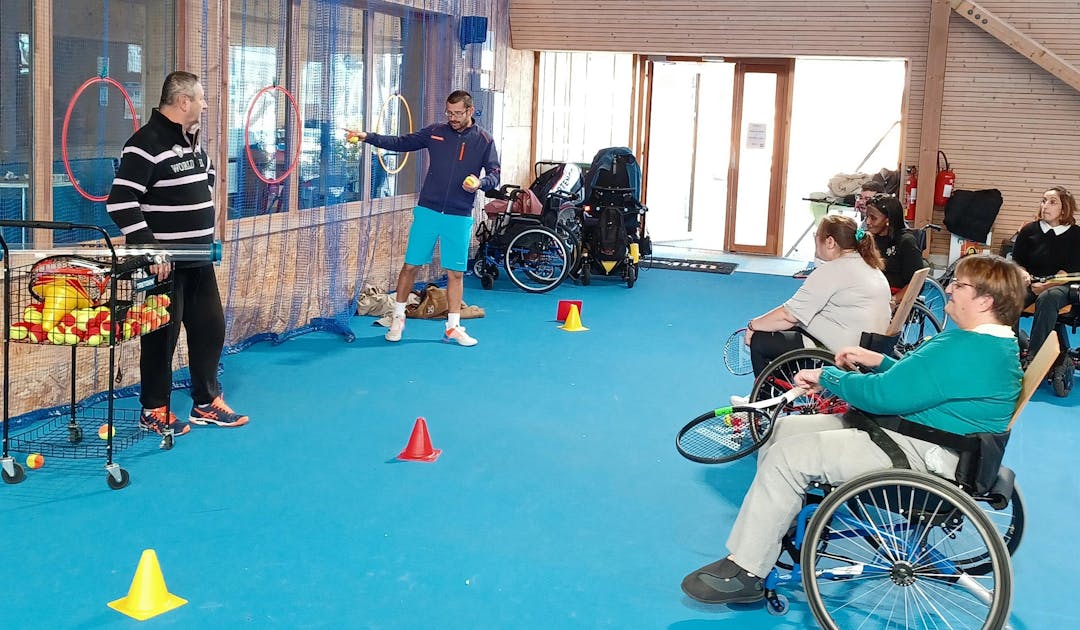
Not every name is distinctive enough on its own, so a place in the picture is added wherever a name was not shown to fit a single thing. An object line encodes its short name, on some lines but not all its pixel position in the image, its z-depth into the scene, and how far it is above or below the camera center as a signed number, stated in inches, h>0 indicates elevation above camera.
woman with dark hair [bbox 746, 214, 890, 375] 187.3 -18.6
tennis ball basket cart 163.0 -23.8
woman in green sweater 125.9 -24.8
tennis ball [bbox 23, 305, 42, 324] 164.2 -23.8
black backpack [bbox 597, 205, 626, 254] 374.9 -18.9
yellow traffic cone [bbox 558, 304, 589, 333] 303.6 -40.1
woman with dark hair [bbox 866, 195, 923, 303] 237.8 -12.5
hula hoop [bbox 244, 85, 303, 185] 252.2 +3.7
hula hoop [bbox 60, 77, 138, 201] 201.2 +5.5
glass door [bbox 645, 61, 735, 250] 510.3 +9.3
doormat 422.9 -34.0
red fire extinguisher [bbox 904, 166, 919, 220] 407.5 -1.9
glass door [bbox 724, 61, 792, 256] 458.0 +7.9
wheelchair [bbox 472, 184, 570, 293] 363.9 -27.3
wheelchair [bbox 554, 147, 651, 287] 375.6 -15.9
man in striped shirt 179.9 -11.3
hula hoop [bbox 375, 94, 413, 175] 309.9 +8.8
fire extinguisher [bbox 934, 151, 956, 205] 401.9 -0.2
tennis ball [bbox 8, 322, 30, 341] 164.2 -26.4
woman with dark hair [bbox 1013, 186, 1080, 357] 262.5 -12.1
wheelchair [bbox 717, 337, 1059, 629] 121.5 -41.1
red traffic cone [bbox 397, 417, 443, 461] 188.9 -46.5
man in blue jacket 279.4 -7.5
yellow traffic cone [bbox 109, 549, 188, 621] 129.6 -50.0
